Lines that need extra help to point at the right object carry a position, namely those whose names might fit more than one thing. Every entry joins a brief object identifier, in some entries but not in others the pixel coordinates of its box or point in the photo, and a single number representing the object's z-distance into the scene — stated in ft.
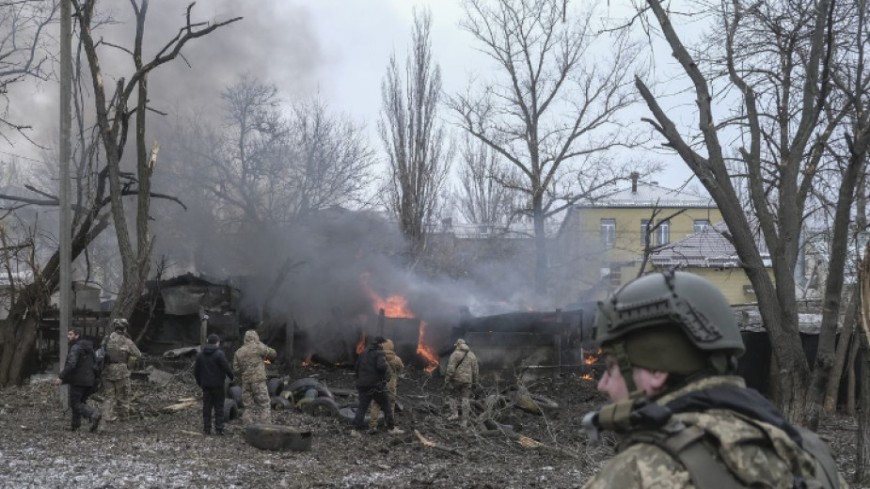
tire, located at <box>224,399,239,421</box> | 47.40
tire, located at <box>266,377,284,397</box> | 55.52
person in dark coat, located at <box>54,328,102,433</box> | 41.14
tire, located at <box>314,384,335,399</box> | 54.65
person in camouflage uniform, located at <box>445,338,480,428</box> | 51.83
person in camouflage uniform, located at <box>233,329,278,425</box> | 45.70
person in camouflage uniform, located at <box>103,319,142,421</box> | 42.86
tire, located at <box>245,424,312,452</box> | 37.86
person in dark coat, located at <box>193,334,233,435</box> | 42.29
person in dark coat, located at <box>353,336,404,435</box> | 45.78
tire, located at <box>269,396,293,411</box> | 52.26
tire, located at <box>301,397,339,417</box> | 50.78
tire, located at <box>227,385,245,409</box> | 50.47
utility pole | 46.21
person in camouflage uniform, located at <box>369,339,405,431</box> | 48.24
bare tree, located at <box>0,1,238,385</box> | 54.70
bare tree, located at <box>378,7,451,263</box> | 108.37
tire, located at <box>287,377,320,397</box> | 55.93
